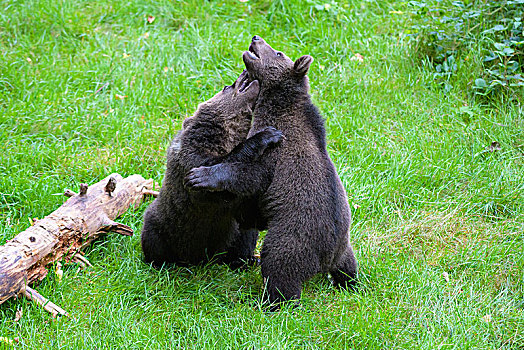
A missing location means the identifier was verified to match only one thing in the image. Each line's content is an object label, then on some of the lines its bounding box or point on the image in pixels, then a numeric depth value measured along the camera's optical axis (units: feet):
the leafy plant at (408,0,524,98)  44.96
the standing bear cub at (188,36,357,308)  28.17
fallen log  28.14
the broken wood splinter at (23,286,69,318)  28.30
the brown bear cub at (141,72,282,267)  29.27
